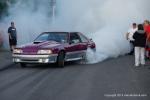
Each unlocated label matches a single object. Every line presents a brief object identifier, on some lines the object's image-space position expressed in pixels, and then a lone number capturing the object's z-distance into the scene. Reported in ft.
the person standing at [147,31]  64.37
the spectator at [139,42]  56.85
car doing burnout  55.31
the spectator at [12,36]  80.74
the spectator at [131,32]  71.77
